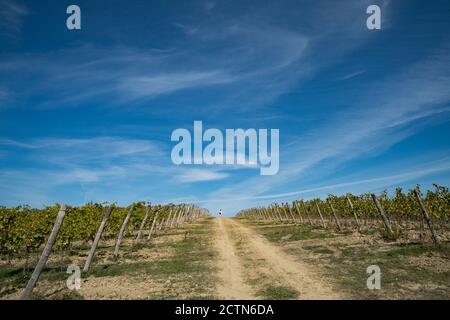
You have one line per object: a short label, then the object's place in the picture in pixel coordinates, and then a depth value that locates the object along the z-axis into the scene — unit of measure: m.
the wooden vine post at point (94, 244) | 14.37
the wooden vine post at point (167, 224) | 39.94
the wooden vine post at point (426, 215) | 15.28
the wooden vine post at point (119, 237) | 17.53
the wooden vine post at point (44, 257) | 9.75
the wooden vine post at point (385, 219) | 19.35
